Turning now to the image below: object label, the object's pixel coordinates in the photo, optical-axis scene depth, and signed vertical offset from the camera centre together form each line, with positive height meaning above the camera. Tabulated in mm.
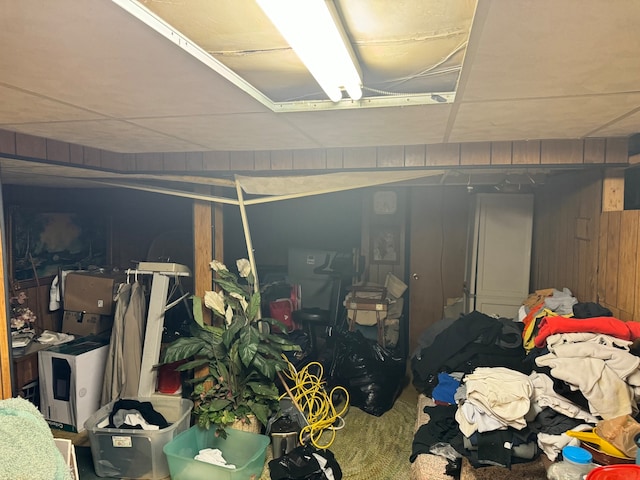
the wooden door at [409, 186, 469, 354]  4344 -320
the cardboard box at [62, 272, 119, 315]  3715 -685
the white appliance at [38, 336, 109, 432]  3162 -1279
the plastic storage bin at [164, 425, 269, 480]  2406 -1427
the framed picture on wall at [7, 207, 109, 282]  3709 -270
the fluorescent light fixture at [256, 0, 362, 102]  744 +362
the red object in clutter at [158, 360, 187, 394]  3082 -1190
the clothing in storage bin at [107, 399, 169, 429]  2691 -1276
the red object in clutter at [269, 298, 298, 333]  4078 -913
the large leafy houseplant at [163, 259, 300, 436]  2715 -922
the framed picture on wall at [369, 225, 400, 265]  4500 -271
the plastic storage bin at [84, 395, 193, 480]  2559 -1425
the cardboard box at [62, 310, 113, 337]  3736 -956
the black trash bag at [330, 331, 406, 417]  3359 -1246
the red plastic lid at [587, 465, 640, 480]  1250 -739
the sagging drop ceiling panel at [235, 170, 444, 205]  2516 +228
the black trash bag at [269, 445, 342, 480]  2461 -1462
